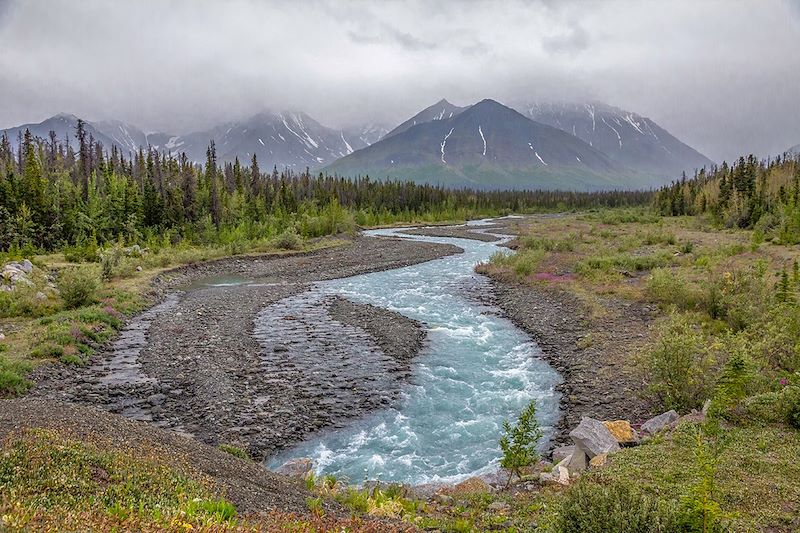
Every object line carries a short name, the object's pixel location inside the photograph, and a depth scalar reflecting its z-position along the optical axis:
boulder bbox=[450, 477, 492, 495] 10.66
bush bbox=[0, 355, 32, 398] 16.16
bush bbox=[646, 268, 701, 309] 25.43
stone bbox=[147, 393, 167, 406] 16.62
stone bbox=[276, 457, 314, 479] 12.09
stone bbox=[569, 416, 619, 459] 11.42
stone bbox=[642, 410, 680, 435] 12.58
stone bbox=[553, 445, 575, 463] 12.44
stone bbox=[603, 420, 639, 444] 12.27
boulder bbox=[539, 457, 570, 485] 10.33
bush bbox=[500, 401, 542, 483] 10.91
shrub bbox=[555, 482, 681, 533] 5.80
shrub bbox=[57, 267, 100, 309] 27.12
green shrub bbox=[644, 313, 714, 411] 13.91
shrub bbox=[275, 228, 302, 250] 64.06
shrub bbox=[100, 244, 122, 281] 37.44
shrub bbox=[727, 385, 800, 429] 10.59
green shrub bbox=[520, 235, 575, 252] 52.44
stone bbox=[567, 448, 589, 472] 11.29
